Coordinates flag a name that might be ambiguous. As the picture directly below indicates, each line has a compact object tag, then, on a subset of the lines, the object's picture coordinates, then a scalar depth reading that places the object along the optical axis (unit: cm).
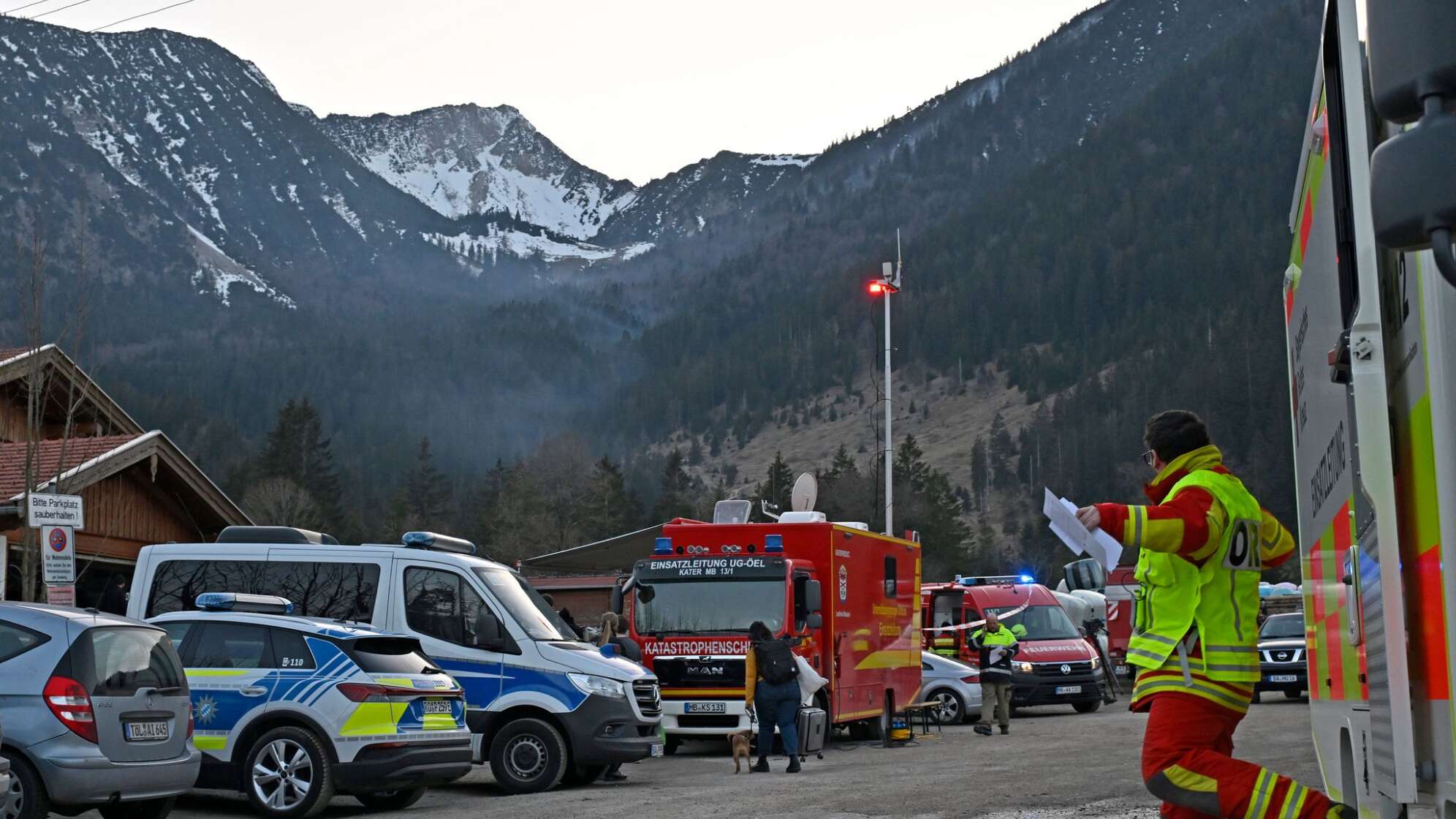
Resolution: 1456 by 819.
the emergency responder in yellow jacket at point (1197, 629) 573
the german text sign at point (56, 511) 1416
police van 1516
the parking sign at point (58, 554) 1442
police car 1235
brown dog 1733
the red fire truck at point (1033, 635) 2964
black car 2925
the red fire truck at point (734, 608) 1966
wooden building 2361
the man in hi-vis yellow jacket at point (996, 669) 2434
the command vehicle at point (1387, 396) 274
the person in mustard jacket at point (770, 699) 1748
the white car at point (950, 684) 2855
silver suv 1001
